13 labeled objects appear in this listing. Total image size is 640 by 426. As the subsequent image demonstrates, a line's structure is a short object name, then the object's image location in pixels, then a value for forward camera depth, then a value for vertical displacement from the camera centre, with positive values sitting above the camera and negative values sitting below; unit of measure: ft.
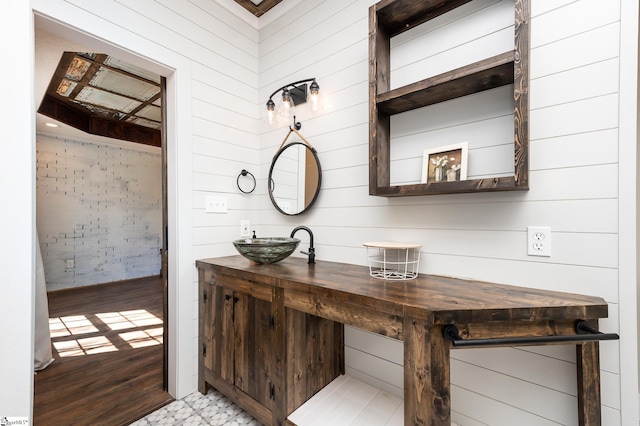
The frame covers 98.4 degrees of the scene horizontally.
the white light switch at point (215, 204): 6.87 +0.16
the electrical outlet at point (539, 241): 3.97 -0.44
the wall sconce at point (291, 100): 6.84 +2.78
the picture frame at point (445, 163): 4.60 +0.82
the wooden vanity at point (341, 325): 3.17 -1.58
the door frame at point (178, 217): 6.24 -0.15
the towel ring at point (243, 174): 7.55 +1.00
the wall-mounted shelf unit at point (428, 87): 3.70 +1.98
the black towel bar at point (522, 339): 2.96 -1.42
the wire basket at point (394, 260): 4.75 -0.97
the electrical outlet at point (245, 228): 7.67 -0.49
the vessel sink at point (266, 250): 5.67 -0.81
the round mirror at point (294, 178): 6.64 +0.82
